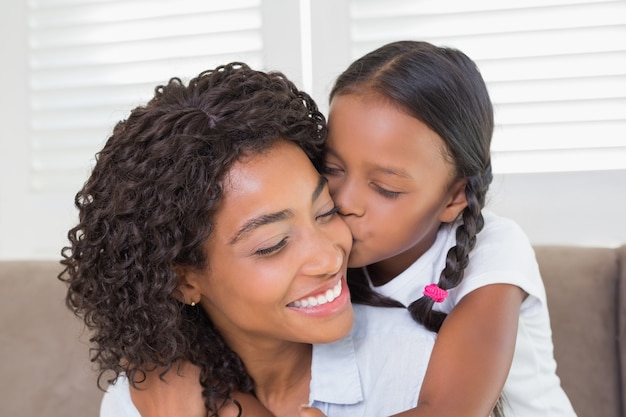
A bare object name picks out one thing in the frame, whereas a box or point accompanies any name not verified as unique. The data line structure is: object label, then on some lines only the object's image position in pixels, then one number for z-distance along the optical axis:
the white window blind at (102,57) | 2.68
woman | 1.29
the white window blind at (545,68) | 2.39
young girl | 1.46
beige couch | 2.03
